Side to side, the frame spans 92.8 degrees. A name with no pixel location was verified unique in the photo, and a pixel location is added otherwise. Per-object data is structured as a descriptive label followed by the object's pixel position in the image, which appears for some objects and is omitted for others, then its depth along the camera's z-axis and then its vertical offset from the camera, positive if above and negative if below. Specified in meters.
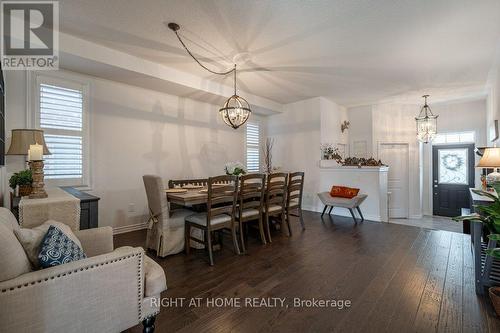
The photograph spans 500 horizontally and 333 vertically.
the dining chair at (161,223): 2.83 -0.70
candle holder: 2.09 -0.11
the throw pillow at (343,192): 4.52 -0.50
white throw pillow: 1.29 -0.42
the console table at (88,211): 2.07 -0.40
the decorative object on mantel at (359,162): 5.04 +0.09
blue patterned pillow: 1.26 -0.47
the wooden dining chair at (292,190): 3.80 -0.42
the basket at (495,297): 1.74 -0.97
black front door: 5.82 -0.27
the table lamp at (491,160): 3.07 +0.08
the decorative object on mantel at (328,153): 5.75 +0.32
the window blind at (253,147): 6.17 +0.51
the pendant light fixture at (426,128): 5.25 +0.87
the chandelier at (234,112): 3.45 +0.78
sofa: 1.10 -0.66
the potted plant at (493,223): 1.75 -0.46
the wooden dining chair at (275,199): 3.47 -0.50
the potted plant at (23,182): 2.31 -0.16
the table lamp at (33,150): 2.11 +0.16
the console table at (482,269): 2.08 -0.92
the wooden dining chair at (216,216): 2.73 -0.62
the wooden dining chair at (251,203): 3.10 -0.51
